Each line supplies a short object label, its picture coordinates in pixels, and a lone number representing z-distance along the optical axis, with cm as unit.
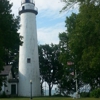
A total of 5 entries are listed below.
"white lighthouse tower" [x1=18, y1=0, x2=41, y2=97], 3966
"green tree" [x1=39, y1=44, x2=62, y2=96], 5288
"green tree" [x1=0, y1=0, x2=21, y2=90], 1939
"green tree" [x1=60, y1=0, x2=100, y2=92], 1780
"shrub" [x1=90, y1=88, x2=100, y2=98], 3167
